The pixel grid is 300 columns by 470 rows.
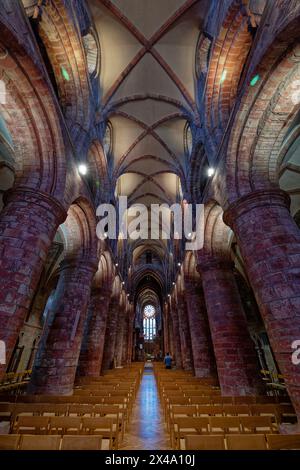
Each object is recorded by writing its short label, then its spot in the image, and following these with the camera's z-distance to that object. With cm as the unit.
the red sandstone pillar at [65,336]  705
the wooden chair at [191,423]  342
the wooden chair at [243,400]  527
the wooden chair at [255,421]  349
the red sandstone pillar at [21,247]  446
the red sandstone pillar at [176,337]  1845
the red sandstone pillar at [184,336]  1484
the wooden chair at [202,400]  520
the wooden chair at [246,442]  254
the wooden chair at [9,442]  245
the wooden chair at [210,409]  420
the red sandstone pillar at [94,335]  1111
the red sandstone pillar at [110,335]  1475
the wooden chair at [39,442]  250
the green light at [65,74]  866
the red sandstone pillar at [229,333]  691
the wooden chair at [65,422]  352
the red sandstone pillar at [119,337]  1992
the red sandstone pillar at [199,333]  1062
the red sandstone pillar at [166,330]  2799
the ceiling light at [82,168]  829
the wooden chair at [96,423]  348
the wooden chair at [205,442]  245
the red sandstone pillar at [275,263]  422
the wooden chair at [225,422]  346
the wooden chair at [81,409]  433
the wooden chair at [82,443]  249
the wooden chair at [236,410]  431
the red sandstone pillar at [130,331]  2698
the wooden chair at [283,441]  259
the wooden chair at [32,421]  353
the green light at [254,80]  556
